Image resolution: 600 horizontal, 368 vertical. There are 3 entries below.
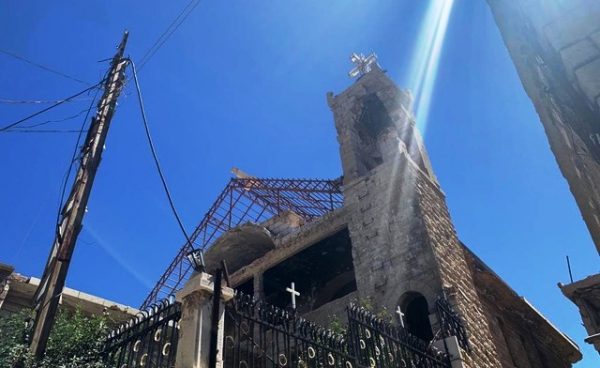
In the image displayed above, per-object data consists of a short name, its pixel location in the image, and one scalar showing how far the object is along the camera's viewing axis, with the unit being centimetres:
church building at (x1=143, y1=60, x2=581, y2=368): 1155
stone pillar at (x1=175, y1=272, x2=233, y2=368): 492
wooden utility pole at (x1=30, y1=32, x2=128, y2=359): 586
